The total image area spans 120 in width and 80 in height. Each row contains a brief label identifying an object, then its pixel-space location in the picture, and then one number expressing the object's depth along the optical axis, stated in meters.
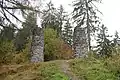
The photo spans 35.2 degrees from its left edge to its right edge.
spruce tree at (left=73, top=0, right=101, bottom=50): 24.82
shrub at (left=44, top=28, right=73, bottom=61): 17.45
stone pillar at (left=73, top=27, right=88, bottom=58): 14.75
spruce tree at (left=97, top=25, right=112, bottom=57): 22.97
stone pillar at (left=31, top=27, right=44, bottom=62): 13.93
